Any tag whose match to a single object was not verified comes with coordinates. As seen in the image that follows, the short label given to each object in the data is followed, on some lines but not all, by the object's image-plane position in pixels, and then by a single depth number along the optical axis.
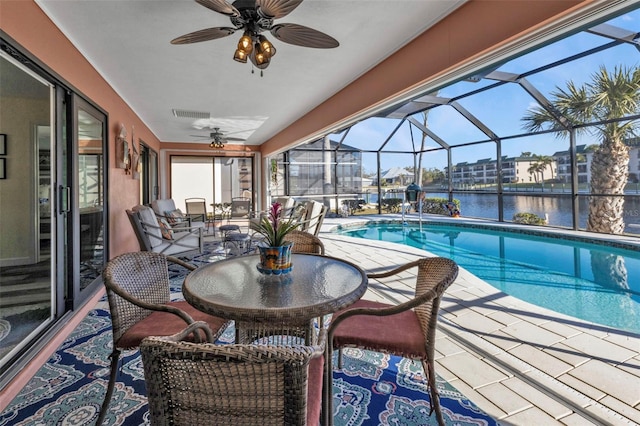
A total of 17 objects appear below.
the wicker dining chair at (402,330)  1.33
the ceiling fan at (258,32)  1.86
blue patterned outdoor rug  1.54
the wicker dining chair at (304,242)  2.44
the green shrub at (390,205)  11.72
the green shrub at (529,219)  7.86
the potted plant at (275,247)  1.65
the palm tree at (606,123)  5.87
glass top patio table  1.22
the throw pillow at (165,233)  4.43
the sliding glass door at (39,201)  2.41
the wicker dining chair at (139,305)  1.48
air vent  5.40
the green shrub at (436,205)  10.34
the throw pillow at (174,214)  5.54
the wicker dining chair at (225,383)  0.75
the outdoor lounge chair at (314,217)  4.55
